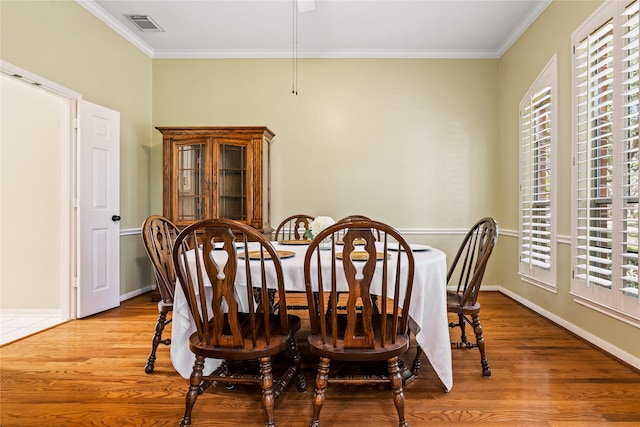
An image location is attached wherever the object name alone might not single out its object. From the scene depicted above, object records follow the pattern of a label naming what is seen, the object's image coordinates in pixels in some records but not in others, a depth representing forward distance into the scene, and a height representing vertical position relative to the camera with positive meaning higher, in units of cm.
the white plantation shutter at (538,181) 332 +31
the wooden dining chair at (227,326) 153 -50
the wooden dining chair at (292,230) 447 -20
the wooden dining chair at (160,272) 216 -35
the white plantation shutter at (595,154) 256 +43
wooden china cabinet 407 +42
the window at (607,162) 234 +35
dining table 184 -50
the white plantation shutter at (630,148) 230 +41
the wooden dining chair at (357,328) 154 -50
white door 342 +4
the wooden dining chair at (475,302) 210 -53
